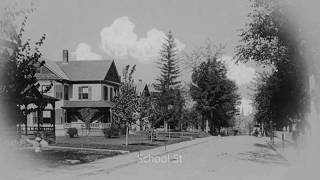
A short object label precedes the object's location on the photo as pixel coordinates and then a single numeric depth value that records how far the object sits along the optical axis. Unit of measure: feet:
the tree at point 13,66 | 50.37
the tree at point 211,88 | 241.55
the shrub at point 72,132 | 140.77
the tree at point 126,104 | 101.86
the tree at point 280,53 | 68.85
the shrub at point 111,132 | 146.10
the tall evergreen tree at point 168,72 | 246.62
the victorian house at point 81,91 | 167.63
